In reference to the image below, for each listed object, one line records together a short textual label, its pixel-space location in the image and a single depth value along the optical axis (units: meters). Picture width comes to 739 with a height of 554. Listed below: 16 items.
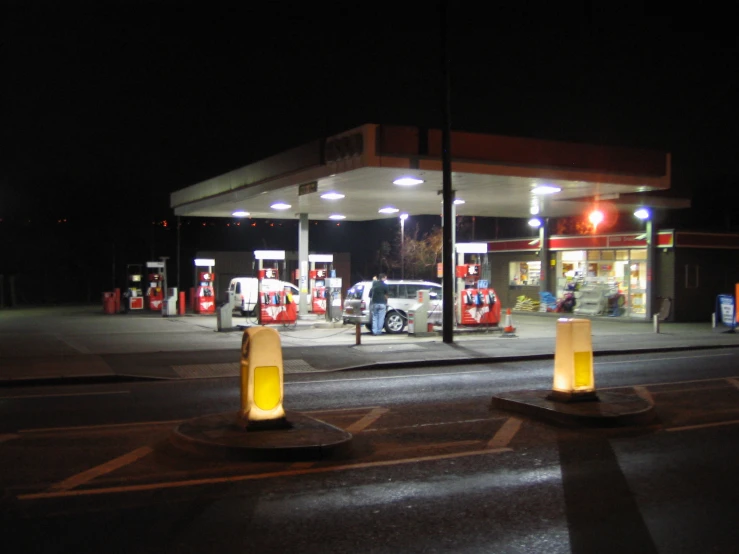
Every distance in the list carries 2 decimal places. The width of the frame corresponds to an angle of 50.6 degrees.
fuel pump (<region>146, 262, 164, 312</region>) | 37.88
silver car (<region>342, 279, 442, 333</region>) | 24.39
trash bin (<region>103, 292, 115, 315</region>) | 36.47
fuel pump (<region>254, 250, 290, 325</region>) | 25.58
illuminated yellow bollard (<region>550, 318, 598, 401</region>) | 9.93
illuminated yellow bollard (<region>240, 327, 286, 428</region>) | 8.25
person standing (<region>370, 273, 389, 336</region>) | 22.53
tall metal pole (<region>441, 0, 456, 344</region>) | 19.11
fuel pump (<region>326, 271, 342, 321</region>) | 28.12
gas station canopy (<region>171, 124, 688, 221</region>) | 19.19
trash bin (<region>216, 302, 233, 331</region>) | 24.33
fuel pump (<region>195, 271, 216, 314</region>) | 34.41
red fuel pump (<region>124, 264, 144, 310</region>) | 37.25
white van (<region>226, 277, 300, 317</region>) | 33.47
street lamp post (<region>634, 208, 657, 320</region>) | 30.08
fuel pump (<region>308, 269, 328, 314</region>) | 31.89
